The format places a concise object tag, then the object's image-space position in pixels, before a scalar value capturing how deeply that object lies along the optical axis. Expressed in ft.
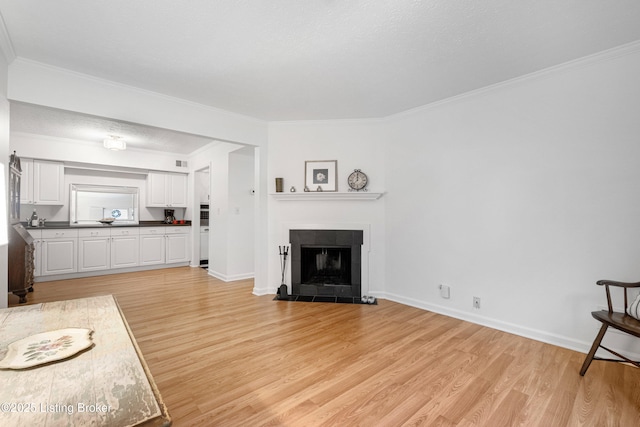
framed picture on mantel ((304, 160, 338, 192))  13.62
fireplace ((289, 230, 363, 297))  13.23
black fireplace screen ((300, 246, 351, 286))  13.69
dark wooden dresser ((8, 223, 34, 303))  12.25
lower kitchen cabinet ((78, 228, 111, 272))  17.03
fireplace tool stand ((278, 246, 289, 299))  13.25
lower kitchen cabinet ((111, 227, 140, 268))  18.17
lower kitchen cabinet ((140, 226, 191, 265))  19.34
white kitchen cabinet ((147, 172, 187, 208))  20.47
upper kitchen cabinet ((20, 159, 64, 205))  16.20
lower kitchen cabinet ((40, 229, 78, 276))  15.99
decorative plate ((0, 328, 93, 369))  3.21
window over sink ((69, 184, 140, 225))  18.67
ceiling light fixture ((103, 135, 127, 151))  15.10
